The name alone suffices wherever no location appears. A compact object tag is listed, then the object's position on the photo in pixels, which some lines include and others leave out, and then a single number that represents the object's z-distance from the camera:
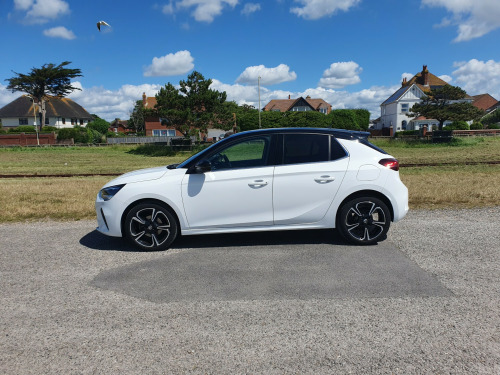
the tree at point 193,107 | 41.38
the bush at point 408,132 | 60.83
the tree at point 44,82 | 64.88
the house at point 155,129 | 78.19
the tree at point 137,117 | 97.75
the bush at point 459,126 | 54.42
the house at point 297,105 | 96.56
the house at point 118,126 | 109.39
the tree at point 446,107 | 43.56
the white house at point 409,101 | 74.31
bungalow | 79.56
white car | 5.53
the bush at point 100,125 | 80.00
